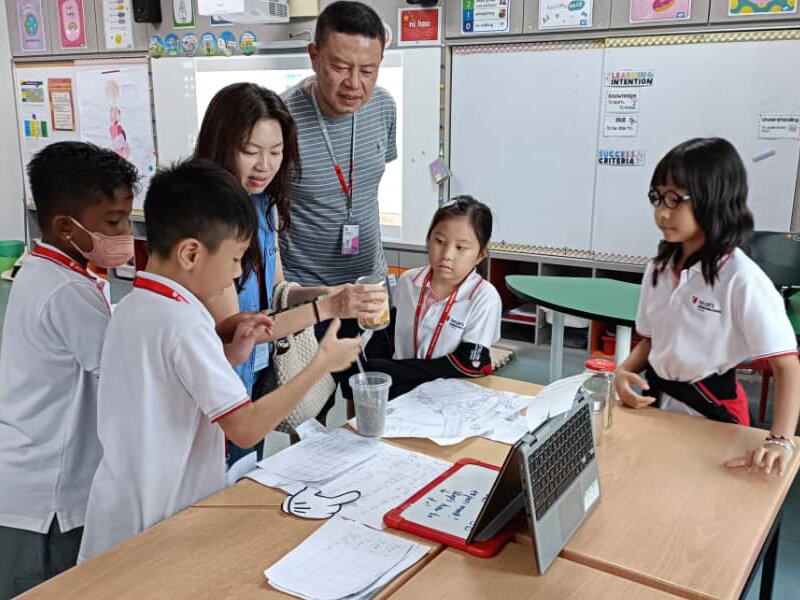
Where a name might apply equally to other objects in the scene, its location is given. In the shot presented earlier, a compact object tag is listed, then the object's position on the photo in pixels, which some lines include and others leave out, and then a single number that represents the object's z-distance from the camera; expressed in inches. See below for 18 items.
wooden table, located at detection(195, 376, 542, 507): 50.3
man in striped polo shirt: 78.3
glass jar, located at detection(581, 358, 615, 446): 60.4
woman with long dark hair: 64.1
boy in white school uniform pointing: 47.9
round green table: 113.3
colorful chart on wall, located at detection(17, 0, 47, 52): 246.8
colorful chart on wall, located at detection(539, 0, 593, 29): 154.1
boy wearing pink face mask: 54.2
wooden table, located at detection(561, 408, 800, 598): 42.9
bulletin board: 229.0
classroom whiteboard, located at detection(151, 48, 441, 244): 176.6
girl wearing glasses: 60.6
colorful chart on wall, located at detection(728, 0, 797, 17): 135.5
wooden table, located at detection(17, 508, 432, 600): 40.1
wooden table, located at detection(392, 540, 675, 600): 40.4
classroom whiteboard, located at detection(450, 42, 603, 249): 160.1
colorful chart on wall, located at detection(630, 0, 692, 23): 144.5
